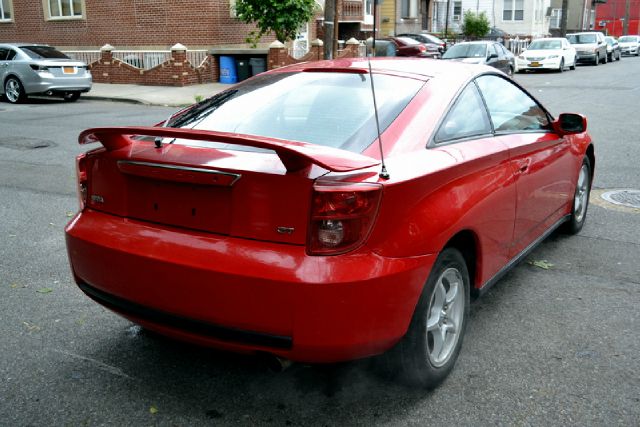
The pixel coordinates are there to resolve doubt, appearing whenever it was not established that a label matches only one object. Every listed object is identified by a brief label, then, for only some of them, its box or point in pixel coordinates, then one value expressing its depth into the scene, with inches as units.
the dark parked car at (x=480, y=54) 929.5
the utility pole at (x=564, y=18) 1701.5
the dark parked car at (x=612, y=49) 1669.5
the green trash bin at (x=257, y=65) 885.8
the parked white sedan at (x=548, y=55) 1212.5
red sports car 111.1
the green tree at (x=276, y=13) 855.1
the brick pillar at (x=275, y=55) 881.5
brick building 935.0
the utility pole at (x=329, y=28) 627.8
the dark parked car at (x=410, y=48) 1181.1
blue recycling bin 912.9
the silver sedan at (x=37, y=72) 716.7
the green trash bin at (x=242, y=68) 901.8
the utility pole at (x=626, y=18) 2610.5
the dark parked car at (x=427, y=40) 1392.7
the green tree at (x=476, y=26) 1878.7
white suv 1493.6
